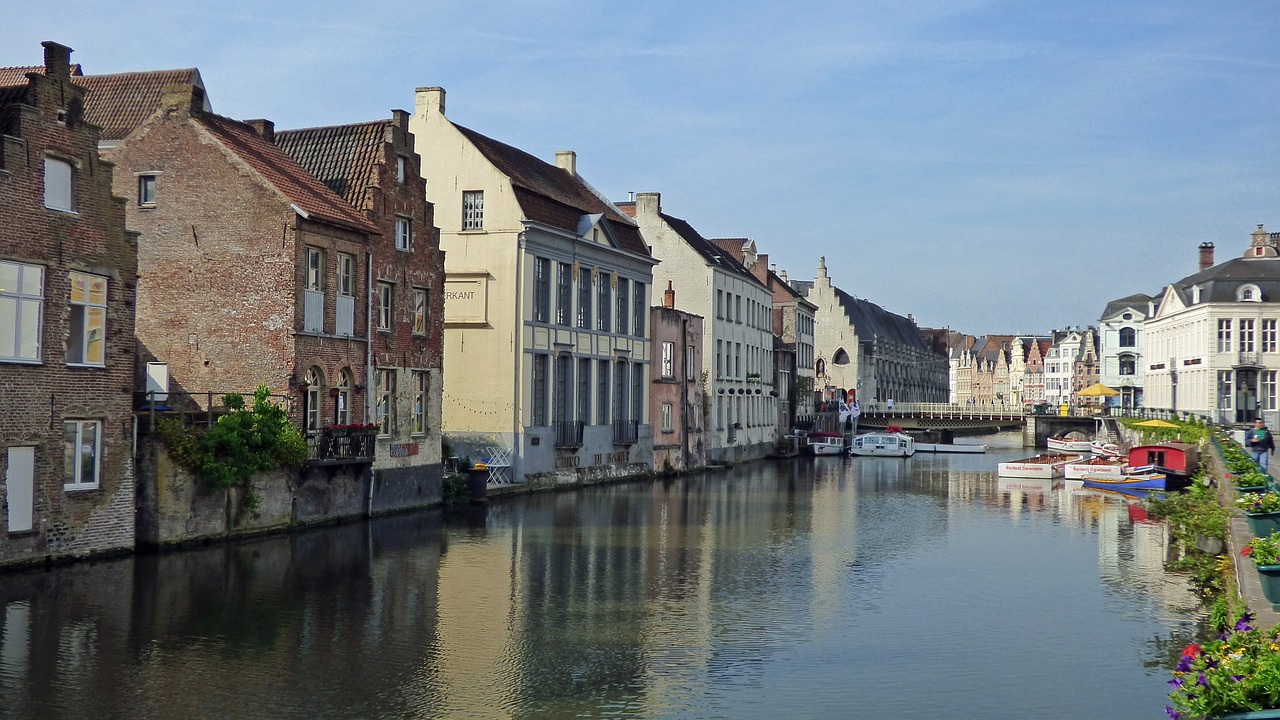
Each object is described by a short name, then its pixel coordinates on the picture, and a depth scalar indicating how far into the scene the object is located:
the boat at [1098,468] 54.34
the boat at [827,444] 82.94
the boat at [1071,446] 71.62
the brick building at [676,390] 57.97
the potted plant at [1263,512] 19.38
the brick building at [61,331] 23.03
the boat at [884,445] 83.50
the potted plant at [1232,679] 9.07
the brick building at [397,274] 35.66
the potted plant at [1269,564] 14.53
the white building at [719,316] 68.06
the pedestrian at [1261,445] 39.31
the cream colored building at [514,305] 44.08
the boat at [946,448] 89.69
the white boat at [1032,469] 61.19
